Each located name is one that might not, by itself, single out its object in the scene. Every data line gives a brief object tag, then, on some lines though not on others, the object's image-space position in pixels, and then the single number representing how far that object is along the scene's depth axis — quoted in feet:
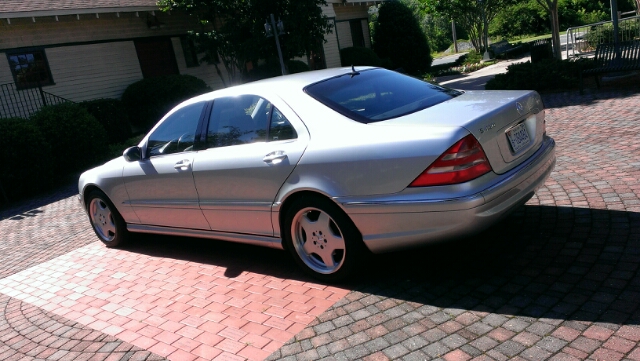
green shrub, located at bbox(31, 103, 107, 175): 38.37
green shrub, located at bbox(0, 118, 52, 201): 34.24
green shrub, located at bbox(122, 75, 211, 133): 52.44
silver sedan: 11.78
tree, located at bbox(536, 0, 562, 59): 46.27
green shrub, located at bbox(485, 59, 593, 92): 38.37
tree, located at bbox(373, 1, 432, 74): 89.61
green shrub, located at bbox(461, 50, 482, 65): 87.71
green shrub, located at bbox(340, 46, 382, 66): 84.23
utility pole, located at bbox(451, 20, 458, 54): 135.76
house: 47.47
